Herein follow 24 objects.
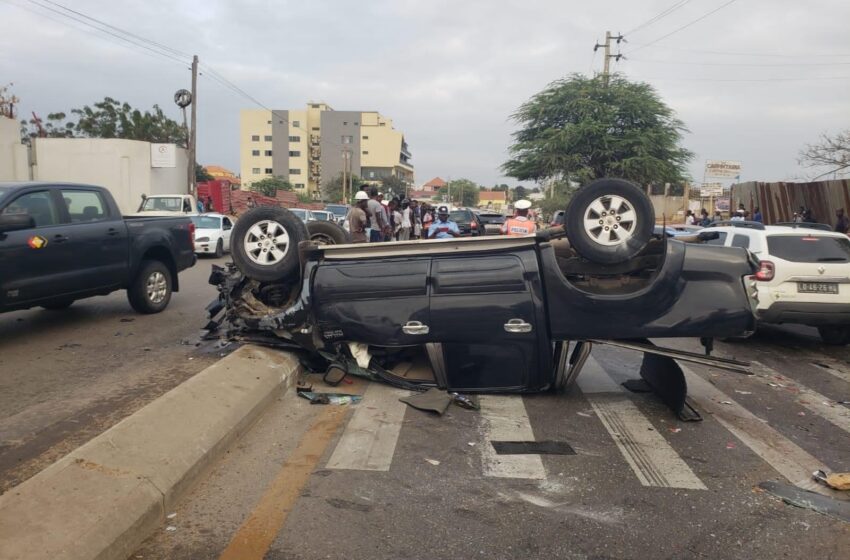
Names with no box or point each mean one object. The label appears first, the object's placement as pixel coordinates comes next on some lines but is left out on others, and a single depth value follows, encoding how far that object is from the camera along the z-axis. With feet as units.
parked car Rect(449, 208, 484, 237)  73.20
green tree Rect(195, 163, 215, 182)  187.03
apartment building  365.40
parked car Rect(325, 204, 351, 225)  121.89
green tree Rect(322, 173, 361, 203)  327.10
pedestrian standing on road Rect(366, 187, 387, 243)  45.39
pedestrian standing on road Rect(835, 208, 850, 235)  68.03
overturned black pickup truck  18.07
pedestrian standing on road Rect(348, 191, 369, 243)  41.42
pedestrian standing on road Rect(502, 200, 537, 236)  30.55
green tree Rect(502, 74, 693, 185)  104.01
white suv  27.68
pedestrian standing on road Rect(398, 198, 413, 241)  69.64
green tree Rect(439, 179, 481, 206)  469.16
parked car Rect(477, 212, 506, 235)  97.87
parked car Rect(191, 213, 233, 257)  65.26
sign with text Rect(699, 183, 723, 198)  94.79
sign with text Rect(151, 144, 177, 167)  115.03
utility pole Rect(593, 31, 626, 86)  121.70
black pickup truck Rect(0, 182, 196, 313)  24.02
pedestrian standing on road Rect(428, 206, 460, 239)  36.91
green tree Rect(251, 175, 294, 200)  256.52
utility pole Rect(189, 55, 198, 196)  100.73
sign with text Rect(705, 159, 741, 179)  99.41
